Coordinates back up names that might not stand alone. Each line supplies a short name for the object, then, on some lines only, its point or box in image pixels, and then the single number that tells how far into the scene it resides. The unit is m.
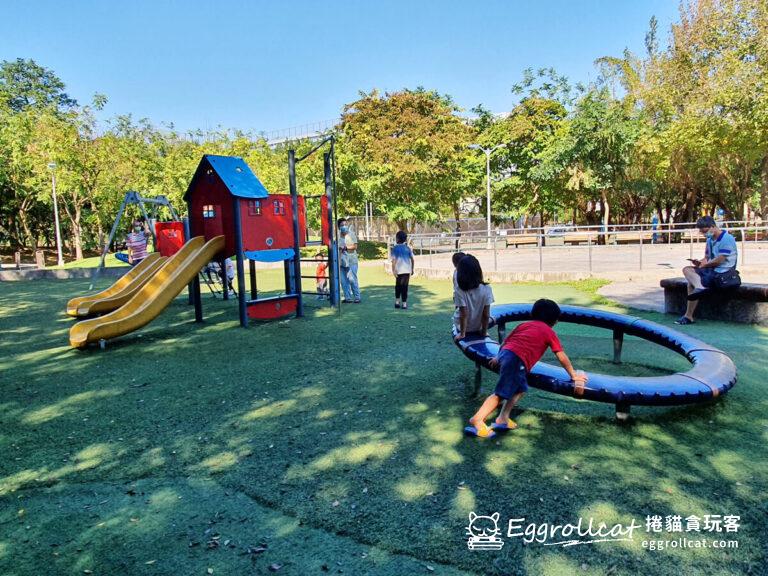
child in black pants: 10.51
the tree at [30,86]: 45.47
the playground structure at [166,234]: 12.25
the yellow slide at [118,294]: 10.24
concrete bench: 8.23
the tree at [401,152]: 28.17
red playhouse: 9.47
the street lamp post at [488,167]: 28.94
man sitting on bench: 8.17
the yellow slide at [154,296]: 7.93
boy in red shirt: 4.21
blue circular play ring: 4.13
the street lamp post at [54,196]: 26.28
